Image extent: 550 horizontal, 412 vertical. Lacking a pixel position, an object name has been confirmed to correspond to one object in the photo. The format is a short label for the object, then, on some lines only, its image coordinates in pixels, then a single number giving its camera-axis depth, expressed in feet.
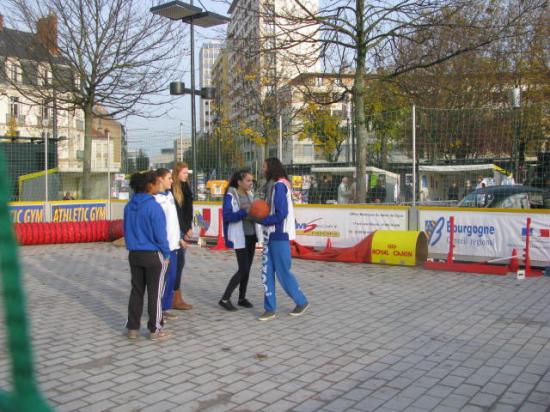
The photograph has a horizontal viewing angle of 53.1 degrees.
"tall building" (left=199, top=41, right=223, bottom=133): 419.13
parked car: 34.71
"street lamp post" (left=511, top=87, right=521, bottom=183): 35.70
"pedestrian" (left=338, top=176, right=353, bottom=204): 42.01
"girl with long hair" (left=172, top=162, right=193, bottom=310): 22.85
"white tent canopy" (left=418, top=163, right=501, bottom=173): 38.47
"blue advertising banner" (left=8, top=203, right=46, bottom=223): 52.61
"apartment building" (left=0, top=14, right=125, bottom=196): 59.72
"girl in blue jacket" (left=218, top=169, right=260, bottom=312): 22.44
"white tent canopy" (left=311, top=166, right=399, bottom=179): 43.30
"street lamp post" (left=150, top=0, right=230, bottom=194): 43.32
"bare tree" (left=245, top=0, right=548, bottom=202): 40.91
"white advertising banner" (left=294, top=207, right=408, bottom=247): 38.45
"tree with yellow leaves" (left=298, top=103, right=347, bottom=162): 85.83
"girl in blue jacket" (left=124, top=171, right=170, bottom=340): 18.34
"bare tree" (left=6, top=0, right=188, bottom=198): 60.29
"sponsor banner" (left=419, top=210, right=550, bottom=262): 33.14
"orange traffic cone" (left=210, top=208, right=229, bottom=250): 45.60
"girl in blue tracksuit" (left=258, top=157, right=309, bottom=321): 21.01
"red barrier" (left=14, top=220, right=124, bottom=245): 48.98
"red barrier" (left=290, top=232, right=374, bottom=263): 36.84
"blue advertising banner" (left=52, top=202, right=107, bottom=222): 55.36
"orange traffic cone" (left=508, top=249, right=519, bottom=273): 32.81
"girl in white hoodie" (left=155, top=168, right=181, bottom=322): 19.54
